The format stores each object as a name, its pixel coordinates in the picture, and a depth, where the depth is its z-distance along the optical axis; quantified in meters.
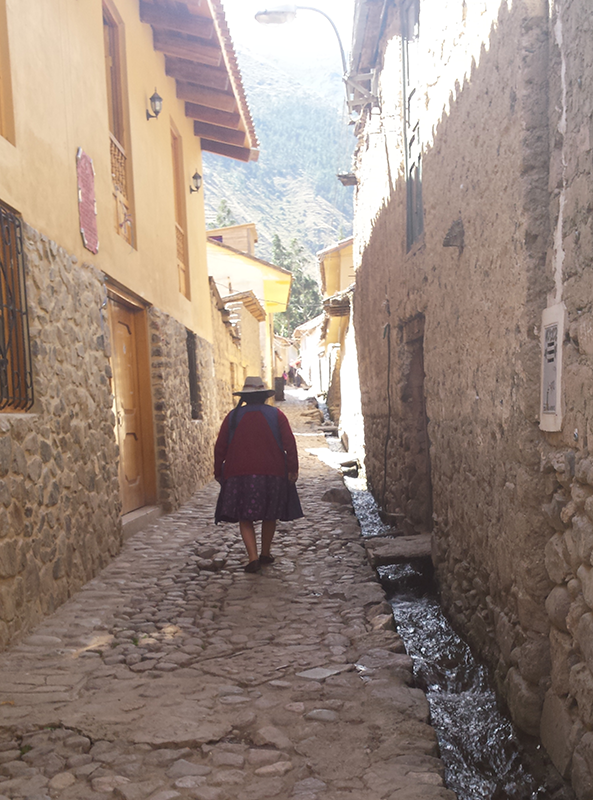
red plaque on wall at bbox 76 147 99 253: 5.34
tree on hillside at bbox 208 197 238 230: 66.25
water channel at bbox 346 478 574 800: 2.79
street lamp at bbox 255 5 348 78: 8.84
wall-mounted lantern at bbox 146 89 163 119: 7.98
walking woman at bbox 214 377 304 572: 5.45
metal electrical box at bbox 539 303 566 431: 2.77
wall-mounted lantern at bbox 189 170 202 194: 11.12
